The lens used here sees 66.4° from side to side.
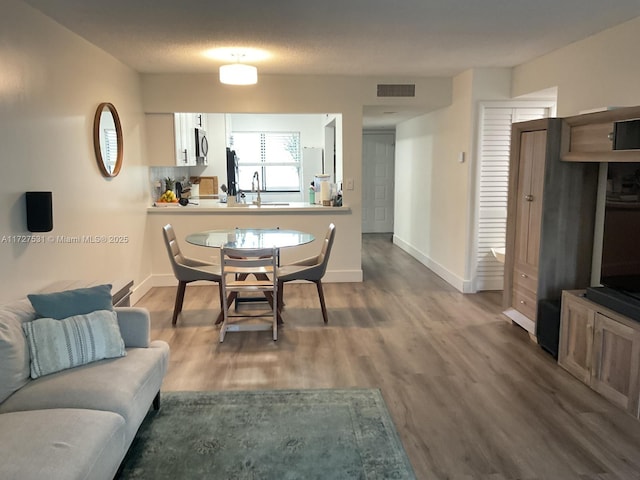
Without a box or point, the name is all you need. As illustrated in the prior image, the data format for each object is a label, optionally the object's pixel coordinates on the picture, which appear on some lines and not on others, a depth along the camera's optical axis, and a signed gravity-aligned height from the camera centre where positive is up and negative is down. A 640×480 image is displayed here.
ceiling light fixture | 4.06 +0.84
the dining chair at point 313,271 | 4.21 -0.83
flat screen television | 2.91 -0.33
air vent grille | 5.60 +0.98
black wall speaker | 2.93 -0.22
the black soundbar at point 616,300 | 2.78 -0.73
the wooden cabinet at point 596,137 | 2.88 +0.27
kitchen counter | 5.62 -0.39
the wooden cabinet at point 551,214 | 3.59 -0.28
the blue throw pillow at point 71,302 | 2.50 -0.67
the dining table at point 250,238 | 4.02 -0.56
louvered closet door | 5.18 -0.09
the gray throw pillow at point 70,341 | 2.33 -0.82
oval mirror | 4.04 +0.31
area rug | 2.26 -1.34
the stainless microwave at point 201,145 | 6.71 +0.43
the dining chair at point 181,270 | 4.17 -0.83
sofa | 1.72 -0.95
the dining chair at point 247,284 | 3.72 -0.87
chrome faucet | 8.74 -0.22
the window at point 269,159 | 9.13 +0.31
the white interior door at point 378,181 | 9.84 -0.10
